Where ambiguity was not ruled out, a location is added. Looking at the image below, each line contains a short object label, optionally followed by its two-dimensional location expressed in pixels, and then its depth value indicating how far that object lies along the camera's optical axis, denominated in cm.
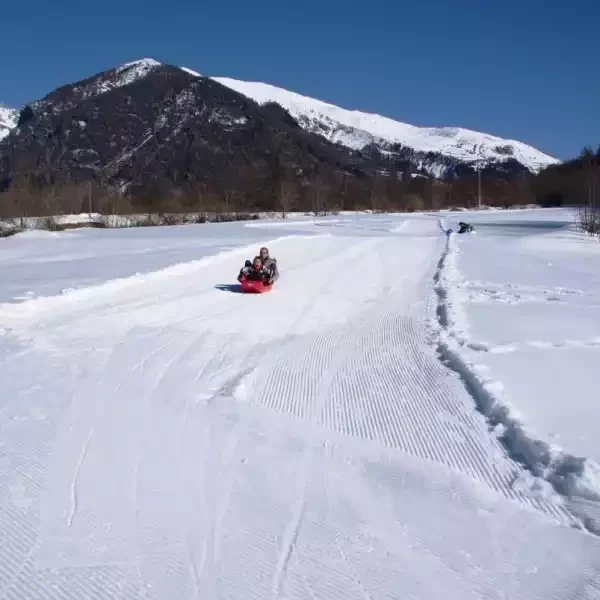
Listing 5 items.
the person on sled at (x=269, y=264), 1375
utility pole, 9769
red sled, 1324
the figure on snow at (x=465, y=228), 3869
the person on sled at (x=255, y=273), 1344
